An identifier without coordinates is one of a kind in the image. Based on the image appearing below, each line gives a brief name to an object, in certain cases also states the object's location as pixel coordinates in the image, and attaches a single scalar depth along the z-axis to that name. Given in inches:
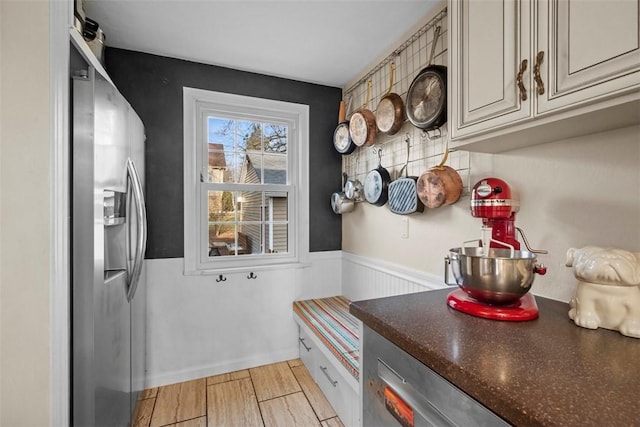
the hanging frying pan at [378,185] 80.9
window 90.6
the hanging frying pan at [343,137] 95.5
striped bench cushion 66.4
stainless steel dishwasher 25.9
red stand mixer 35.7
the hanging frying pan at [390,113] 74.3
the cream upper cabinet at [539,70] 28.7
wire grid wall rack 64.6
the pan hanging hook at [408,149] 75.1
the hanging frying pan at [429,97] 59.4
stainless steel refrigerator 44.8
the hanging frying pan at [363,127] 84.3
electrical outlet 76.5
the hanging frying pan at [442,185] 59.4
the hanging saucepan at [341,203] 98.9
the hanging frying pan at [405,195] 68.7
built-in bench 65.6
